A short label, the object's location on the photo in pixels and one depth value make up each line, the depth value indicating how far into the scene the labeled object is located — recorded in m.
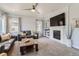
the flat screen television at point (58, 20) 1.96
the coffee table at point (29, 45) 1.52
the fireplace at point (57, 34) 2.28
